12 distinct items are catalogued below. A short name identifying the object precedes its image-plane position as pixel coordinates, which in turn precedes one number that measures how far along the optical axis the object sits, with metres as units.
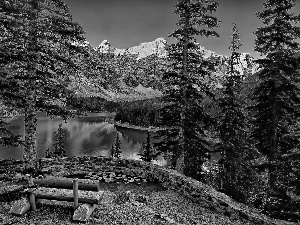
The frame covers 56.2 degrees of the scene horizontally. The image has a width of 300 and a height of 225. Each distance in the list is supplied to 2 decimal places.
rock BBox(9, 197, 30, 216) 10.75
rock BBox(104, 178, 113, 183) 17.26
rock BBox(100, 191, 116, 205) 12.91
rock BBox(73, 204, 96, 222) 10.45
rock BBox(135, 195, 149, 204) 13.49
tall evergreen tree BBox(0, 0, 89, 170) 13.75
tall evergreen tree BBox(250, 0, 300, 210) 19.55
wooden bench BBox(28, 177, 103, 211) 10.95
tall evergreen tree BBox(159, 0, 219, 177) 19.94
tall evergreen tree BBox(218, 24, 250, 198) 26.47
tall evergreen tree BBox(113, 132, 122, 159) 67.56
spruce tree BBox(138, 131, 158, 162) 49.85
